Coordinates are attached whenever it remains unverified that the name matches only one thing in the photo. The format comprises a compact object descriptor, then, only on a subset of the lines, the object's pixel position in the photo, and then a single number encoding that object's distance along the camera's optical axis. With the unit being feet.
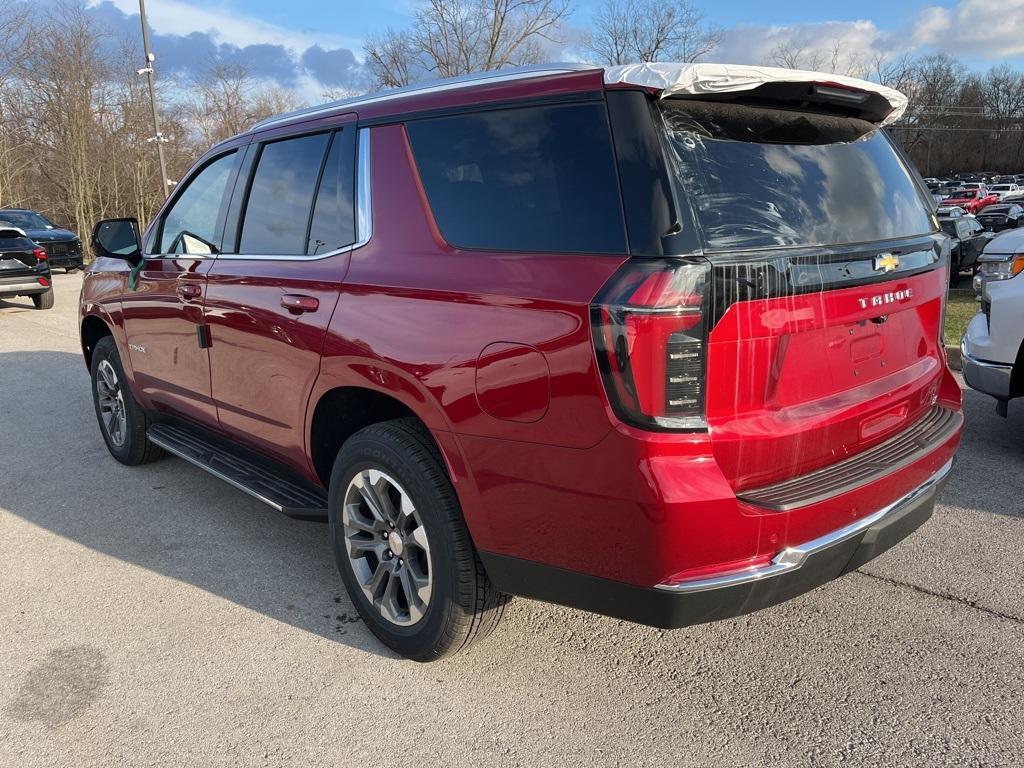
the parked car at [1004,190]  178.15
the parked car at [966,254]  40.63
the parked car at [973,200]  133.80
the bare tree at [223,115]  108.99
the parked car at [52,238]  62.58
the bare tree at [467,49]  93.15
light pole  62.95
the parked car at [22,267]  41.93
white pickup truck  14.70
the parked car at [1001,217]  72.59
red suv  6.89
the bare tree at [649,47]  107.55
